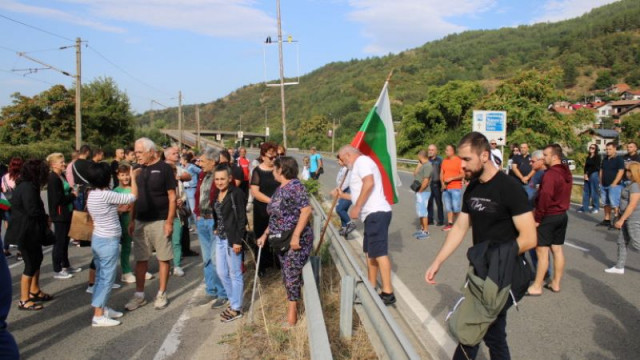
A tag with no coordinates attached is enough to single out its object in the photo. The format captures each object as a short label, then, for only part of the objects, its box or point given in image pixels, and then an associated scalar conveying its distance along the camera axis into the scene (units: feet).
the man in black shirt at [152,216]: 18.11
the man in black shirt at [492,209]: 9.91
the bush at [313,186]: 41.96
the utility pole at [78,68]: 80.89
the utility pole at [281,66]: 85.15
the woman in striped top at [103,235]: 16.25
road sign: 72.18
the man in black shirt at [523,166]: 35.83
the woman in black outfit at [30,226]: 17.85
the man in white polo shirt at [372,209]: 17.10
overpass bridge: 273.75
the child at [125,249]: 21.53
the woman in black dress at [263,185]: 20.30
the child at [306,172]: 51.95
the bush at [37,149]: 96.19
